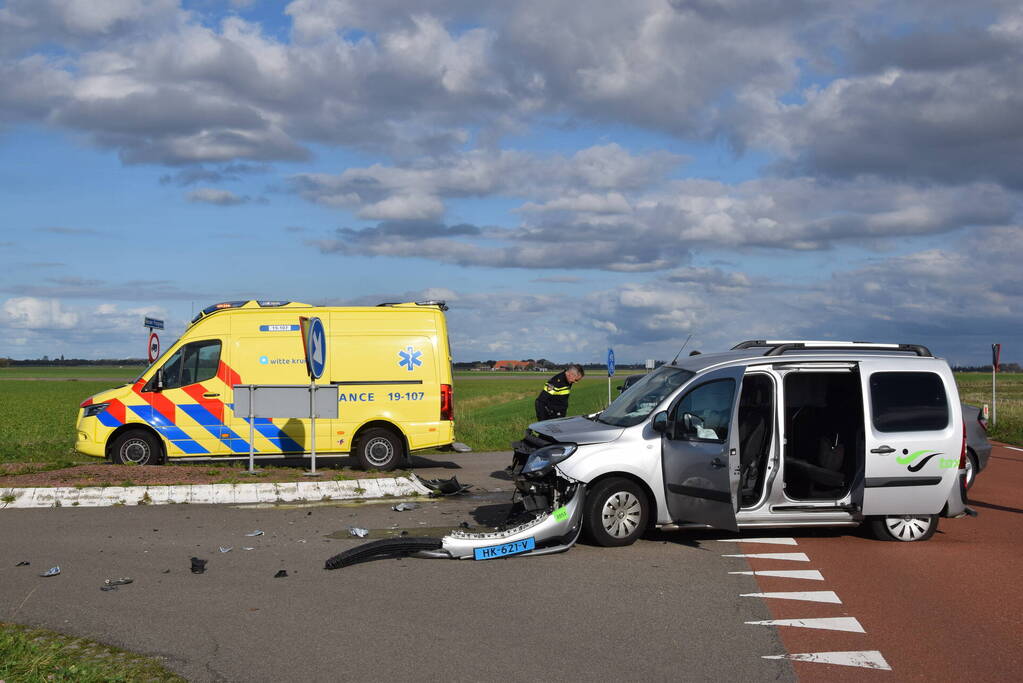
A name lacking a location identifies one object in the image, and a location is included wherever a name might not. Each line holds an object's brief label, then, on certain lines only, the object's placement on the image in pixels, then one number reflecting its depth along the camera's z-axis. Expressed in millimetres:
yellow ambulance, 14797
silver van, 9070
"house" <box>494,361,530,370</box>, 168500
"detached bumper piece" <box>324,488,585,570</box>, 8516
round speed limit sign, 22422
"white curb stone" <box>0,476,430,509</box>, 11594
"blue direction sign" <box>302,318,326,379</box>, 13773
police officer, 16562
